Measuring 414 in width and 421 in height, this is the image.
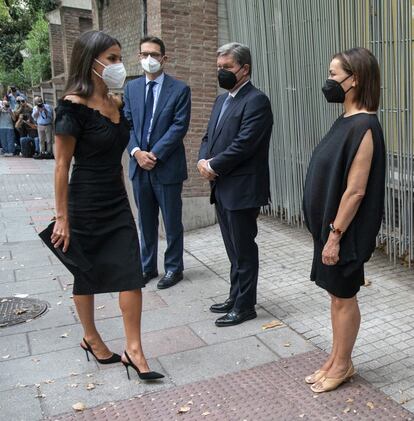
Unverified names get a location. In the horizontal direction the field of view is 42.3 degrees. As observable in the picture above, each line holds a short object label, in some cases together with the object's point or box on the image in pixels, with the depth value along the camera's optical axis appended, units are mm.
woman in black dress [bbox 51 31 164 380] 3158
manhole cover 4449
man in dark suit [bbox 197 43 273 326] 3926
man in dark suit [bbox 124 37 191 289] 4902
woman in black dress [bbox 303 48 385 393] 2801
